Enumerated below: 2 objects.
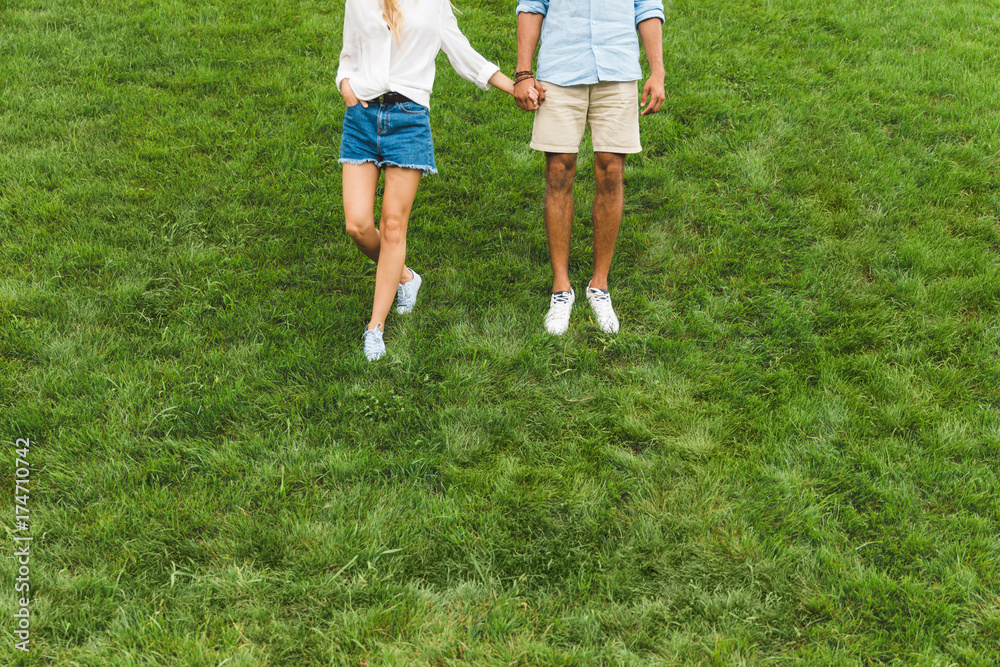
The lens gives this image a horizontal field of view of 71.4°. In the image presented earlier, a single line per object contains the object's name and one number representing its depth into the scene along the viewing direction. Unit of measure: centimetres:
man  407
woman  375
